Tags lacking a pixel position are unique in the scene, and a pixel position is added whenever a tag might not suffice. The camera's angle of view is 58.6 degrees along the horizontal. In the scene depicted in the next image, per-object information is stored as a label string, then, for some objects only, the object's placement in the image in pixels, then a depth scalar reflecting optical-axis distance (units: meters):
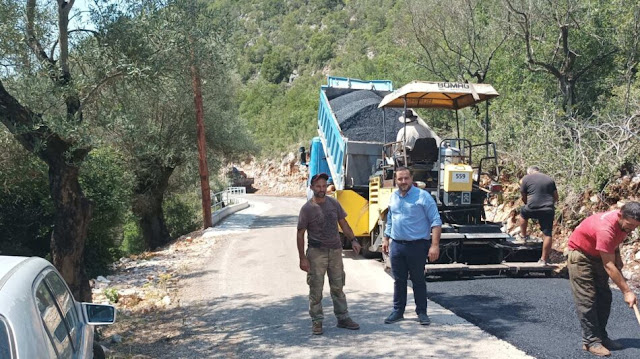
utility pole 17.53
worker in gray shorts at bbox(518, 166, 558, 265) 8.35
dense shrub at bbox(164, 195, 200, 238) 23.83
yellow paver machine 8.43
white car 2.26
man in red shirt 4.83
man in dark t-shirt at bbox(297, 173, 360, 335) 6.02
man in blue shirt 6.20
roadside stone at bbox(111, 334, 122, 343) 6.42
